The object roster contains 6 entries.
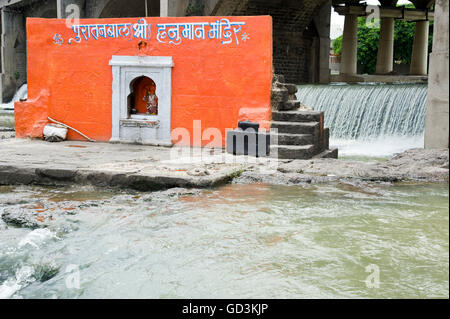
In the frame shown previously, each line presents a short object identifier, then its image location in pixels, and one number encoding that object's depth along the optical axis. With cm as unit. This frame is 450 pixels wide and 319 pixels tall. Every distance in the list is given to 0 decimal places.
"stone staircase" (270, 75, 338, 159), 797
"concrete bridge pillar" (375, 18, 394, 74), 3130
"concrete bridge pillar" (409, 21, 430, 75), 3148
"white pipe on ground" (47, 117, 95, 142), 1009
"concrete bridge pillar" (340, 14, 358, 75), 2970
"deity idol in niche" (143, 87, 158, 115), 994
